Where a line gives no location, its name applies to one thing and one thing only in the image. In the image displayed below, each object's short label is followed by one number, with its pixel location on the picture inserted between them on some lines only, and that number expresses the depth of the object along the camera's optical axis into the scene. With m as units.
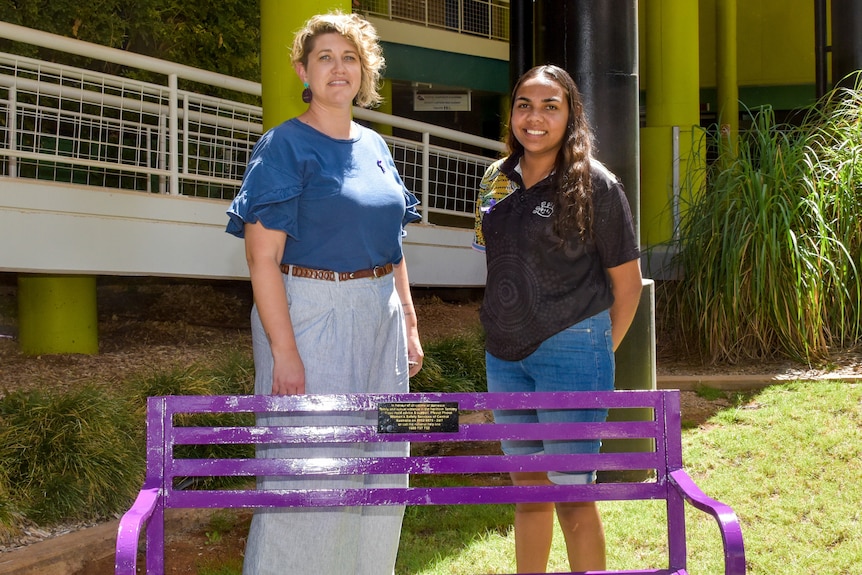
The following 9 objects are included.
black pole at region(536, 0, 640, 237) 4.71
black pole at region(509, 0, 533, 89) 11.23
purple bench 2.55
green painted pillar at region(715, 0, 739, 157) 18.17
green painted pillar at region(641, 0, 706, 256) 12.35
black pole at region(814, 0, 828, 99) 11.64
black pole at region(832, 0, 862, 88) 9.86
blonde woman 2.84
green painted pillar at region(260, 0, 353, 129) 6.24
